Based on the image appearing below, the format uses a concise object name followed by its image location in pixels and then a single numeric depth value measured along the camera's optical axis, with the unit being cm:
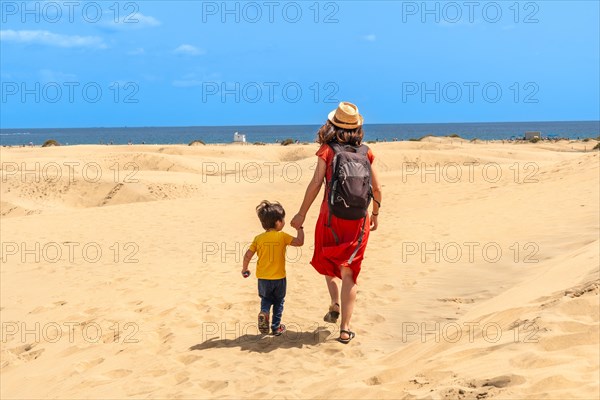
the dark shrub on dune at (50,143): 4375
